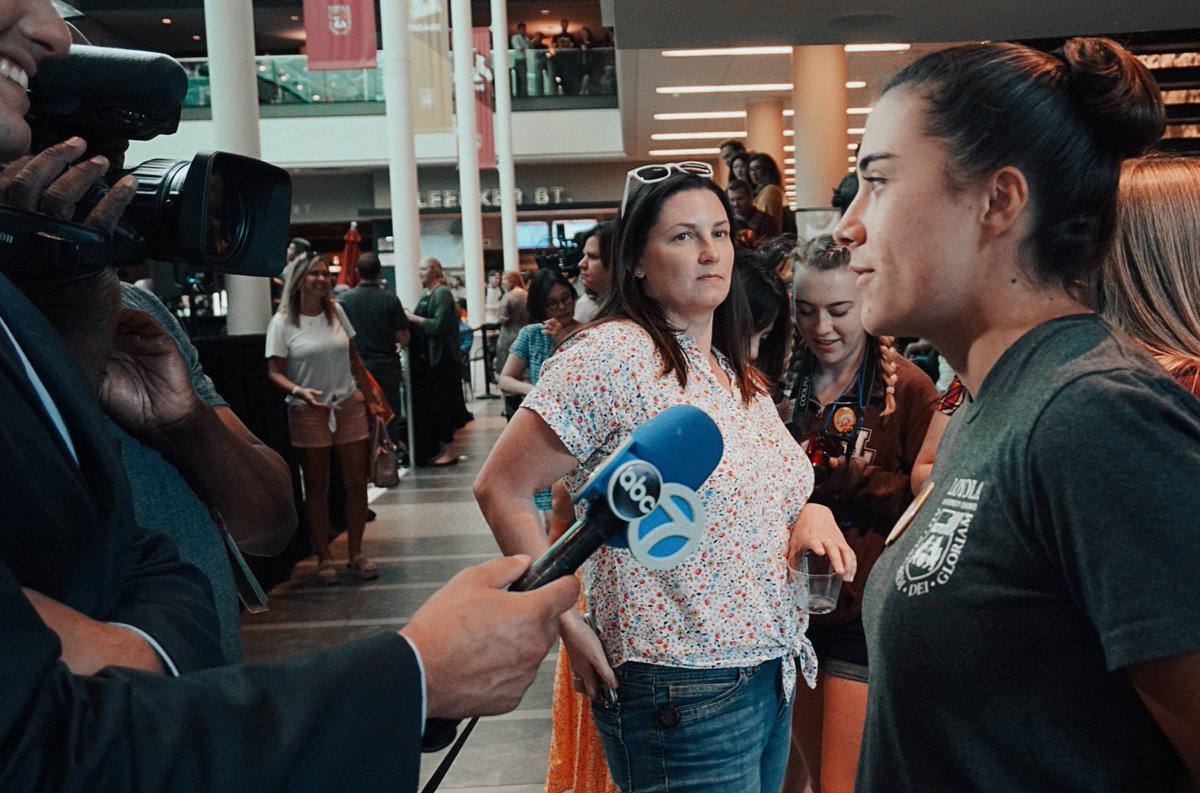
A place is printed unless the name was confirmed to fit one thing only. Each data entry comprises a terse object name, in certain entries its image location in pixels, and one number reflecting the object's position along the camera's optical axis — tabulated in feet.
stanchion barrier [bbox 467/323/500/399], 55.36
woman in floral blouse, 6.89
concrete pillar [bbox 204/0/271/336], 21.29
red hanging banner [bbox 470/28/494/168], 64.75
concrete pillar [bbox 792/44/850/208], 36.47
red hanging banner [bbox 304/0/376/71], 41.14
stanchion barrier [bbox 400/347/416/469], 34.63
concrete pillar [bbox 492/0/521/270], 73.67
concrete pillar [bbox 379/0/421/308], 44.27
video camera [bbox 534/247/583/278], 22.13
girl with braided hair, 8.91
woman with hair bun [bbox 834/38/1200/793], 3.45
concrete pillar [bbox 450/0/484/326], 60.54
